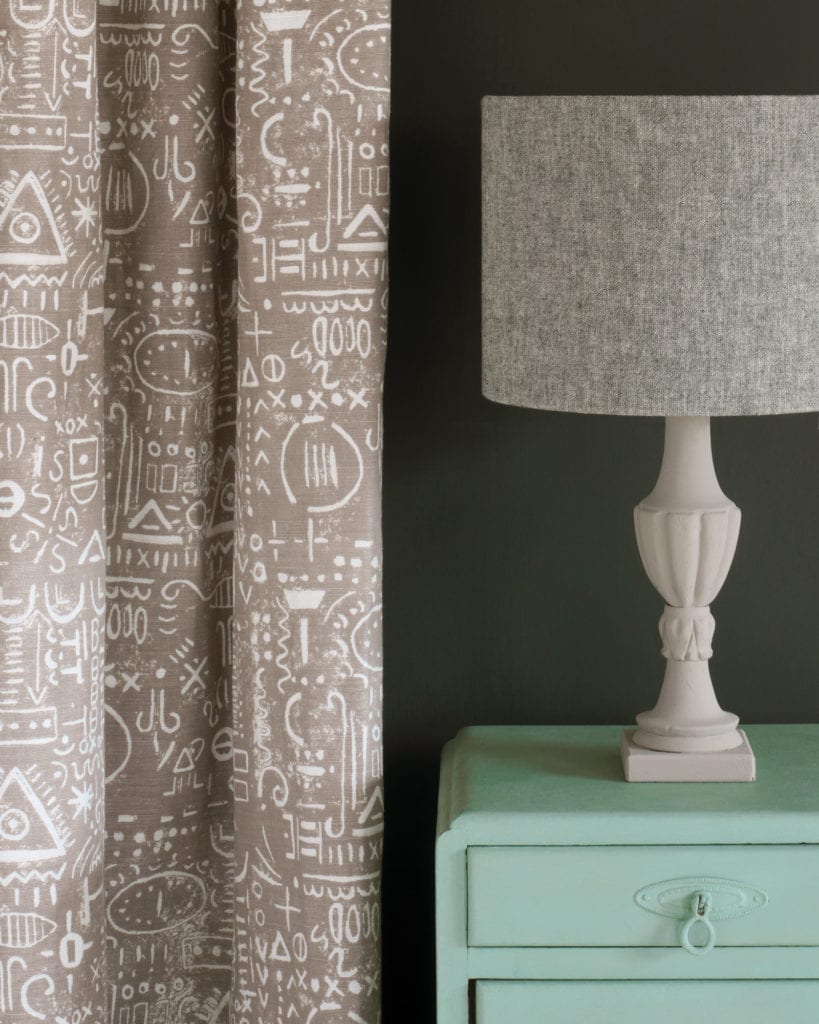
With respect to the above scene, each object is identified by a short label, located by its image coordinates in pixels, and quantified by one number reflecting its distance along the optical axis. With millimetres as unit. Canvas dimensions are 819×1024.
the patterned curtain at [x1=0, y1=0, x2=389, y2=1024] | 1826
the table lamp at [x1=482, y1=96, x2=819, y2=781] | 1667
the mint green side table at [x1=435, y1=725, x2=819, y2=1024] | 1763
